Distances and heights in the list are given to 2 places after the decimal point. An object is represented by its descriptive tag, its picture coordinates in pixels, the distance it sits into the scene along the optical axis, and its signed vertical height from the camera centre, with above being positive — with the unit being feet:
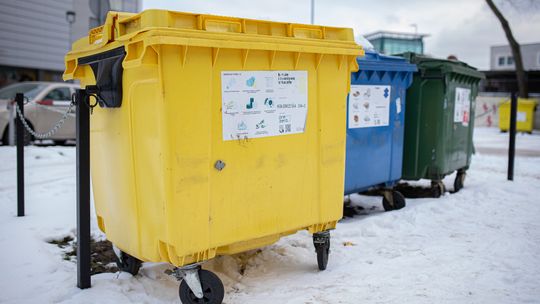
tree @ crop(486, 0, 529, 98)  68.08 +9.53
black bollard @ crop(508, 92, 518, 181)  23.93 -1.02
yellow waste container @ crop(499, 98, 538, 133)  59.99 +0.28
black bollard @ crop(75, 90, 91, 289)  10.16 -1.72
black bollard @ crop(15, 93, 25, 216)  15.25 -1.58
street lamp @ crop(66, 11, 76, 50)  55.16 +10.51
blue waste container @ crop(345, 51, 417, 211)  16.62 -0.37
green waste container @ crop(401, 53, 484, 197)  20.30 -0.15
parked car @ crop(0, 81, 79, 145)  31.94 +0.10
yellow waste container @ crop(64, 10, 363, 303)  8.87 -0.42
